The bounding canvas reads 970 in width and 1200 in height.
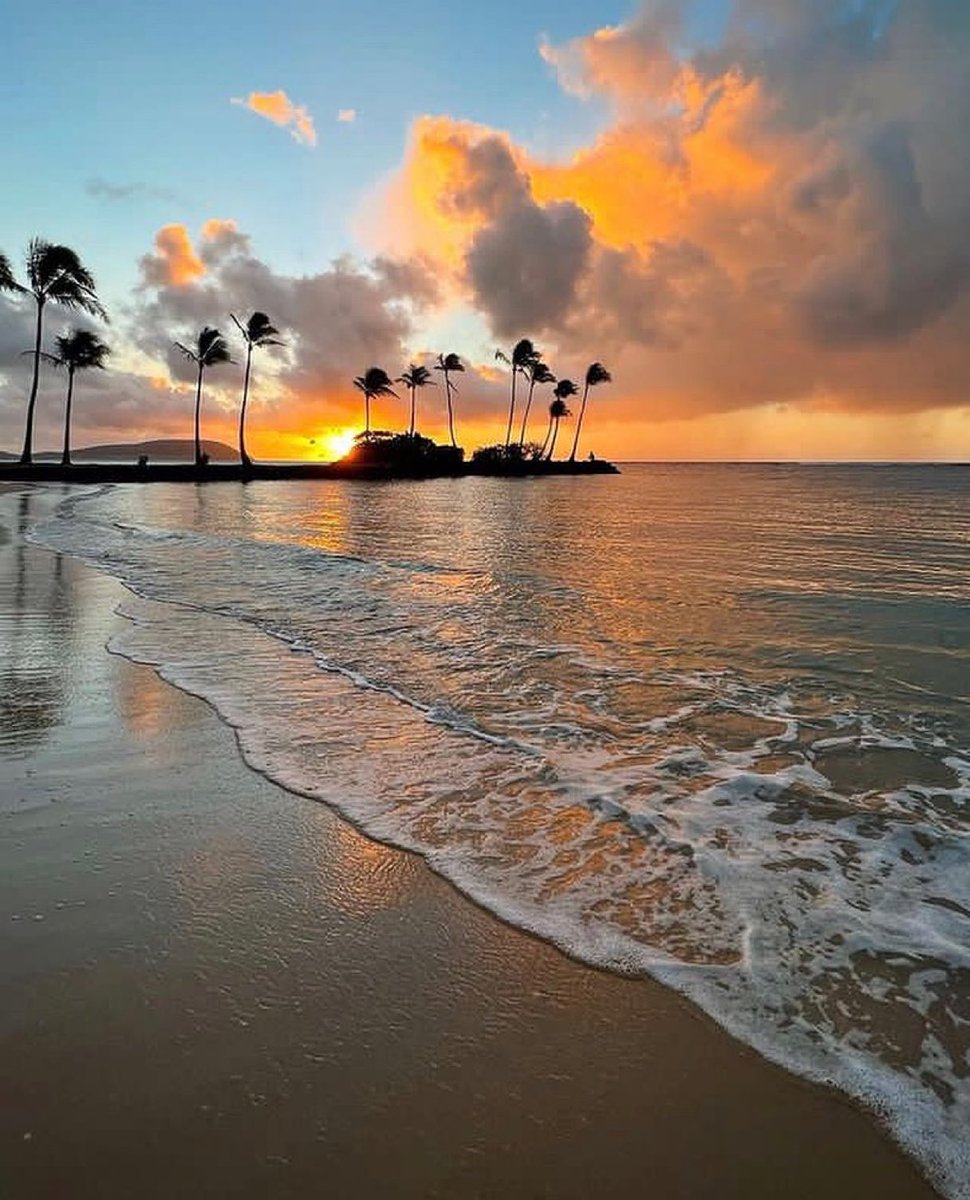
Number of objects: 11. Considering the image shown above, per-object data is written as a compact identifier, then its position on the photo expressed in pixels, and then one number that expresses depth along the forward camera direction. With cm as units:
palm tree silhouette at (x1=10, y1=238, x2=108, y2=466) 4294
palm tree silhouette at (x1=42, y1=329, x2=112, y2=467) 5284
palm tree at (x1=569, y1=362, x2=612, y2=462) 10706
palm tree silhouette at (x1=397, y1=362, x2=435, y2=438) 8962
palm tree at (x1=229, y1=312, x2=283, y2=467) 6250
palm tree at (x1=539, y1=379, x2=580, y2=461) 11050
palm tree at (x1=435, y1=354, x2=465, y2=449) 8794
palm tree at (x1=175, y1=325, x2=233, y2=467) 6069
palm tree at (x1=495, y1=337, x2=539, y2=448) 9475
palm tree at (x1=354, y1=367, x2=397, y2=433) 8519
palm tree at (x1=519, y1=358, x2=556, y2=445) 9662
